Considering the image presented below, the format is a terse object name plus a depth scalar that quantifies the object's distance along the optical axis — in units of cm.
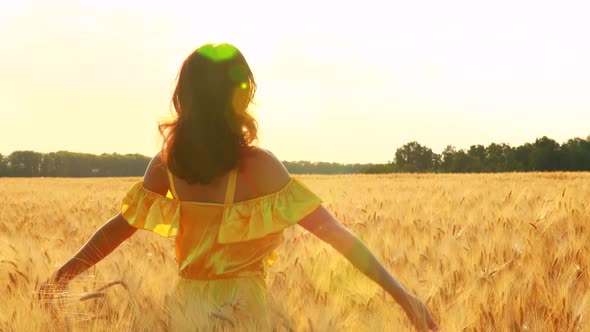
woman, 204
